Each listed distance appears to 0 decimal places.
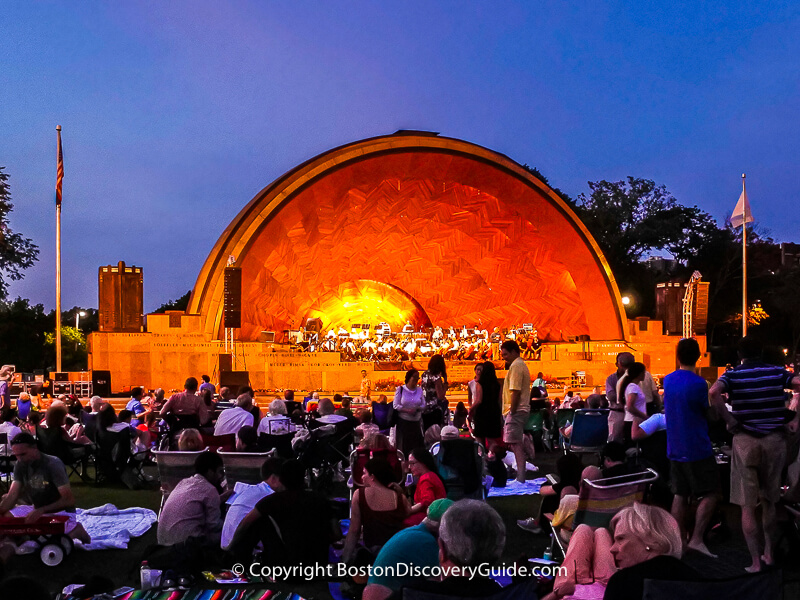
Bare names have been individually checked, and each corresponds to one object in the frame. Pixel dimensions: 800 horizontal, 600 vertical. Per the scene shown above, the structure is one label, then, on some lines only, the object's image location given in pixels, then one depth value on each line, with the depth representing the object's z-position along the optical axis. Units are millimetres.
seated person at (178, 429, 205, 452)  7074
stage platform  22516
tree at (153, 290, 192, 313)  47722
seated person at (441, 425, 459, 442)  7472
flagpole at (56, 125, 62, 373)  21136
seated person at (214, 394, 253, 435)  8680
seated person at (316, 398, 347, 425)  9688
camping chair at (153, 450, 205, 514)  6840
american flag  23277
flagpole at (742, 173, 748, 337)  24964
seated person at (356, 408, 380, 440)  9456
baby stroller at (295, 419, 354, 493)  8461
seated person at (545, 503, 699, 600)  2895
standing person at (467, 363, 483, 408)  8930
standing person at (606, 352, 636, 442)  7704
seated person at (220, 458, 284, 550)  5266
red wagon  5941
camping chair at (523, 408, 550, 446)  11992
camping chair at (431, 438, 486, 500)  6582
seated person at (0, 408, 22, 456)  8906
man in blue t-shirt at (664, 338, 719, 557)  5742
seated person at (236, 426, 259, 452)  7999
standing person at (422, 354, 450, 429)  9508
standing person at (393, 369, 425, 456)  9195
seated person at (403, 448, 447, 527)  5418
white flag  23938
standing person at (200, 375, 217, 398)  11262
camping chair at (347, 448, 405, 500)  6129
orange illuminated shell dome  25703
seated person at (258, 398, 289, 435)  8688
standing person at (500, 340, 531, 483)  8945
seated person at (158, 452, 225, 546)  5504
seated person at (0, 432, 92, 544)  6043
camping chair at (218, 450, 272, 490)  6738
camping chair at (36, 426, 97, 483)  9273
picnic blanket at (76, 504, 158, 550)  6543
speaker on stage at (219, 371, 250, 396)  19625
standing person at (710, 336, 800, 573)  5410
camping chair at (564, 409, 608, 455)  8336
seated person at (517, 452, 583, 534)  5840
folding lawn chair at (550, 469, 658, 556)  4309
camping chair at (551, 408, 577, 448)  11062
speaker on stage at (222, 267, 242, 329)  22422
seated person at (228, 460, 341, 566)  4727
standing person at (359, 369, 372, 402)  21852
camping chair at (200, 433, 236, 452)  8469
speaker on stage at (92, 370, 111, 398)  20688
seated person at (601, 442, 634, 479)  6133
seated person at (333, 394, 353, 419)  9750
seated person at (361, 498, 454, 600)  3643
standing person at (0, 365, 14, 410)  13020
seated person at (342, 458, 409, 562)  5027
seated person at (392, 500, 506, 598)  2930
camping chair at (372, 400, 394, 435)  10059
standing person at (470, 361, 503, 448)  8859
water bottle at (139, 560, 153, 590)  5090
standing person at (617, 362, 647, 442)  7264
